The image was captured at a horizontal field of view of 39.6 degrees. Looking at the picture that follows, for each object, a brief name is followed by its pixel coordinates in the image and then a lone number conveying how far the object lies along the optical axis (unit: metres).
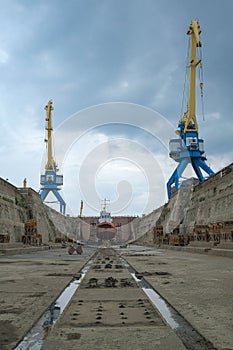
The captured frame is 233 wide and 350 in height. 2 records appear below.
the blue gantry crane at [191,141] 48.19
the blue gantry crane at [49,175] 74.38
